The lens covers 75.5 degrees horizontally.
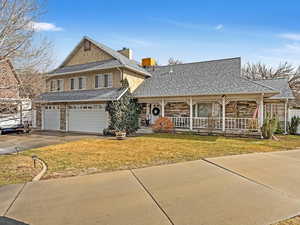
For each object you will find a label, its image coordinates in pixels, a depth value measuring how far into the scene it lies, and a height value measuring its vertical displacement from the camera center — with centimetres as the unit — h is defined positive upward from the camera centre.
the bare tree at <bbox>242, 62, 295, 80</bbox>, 3234 +738
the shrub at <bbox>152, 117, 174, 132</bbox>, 1530 -111
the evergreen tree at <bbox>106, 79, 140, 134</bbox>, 1473 -17
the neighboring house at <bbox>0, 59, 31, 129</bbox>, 627 +52
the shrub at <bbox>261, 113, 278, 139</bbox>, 1234 -104
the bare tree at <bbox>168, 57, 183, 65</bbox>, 4046 +1055
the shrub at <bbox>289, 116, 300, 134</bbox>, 1590 -101
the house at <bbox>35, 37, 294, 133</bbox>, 1423 +140
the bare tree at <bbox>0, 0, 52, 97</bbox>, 571 +216
